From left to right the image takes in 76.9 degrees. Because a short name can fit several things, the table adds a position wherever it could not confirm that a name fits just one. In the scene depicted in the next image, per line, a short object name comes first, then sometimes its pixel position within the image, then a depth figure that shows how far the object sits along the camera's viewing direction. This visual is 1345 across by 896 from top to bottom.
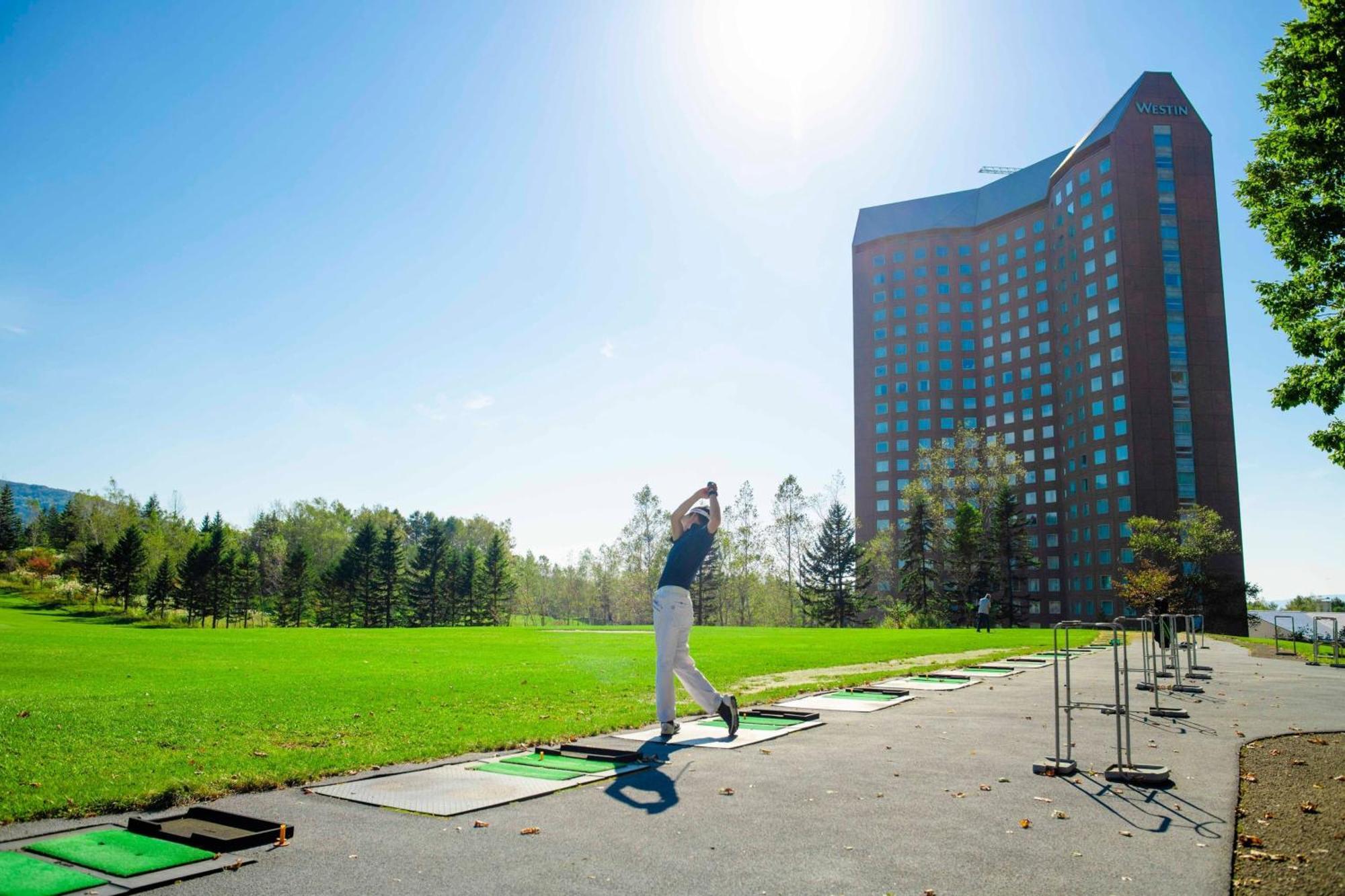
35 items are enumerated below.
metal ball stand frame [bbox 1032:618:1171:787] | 7.40
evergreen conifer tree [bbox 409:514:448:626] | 98.94
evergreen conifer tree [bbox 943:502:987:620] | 76.06
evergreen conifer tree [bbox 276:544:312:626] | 93.31
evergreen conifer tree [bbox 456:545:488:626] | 99.69
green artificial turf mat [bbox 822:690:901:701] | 14.56
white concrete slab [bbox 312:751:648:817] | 6.41
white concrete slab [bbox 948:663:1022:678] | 19.56
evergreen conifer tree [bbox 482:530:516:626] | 101.38
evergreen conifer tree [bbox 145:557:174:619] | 87.00
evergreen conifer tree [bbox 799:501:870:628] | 89.00
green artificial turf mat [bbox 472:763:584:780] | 7.54
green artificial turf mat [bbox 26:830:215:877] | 4.79
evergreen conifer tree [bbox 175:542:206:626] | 86.88
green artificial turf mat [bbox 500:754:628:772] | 7.93
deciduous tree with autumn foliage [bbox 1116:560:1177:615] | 53.00
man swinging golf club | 9.47
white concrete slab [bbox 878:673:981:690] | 16.56
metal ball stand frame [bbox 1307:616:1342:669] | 24.88
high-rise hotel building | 95.56
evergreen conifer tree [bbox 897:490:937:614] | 83.44
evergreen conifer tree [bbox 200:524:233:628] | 87.31
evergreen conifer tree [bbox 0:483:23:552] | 109.88
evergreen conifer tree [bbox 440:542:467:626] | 100.00
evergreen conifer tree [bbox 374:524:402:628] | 93.94
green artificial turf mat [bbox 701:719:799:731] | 10.69
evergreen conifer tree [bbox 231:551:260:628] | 90.56
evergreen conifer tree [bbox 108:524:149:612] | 85.81
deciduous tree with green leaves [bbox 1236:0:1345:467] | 21.47
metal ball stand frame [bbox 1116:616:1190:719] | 12.05
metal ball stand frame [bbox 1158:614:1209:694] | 14.35
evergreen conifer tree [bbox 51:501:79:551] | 114.06
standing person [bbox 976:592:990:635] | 43.31
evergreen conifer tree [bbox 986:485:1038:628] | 85.12
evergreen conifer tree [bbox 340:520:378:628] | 93.56
